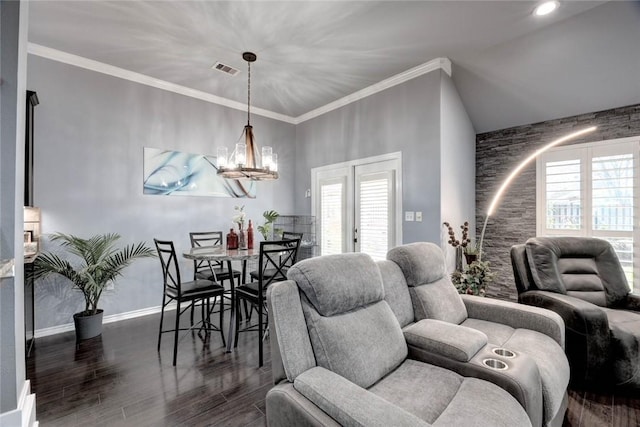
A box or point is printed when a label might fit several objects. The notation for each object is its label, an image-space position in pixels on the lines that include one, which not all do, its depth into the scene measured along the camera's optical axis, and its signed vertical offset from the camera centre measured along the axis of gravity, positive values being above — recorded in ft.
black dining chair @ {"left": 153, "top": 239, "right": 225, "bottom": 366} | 8.63 -2.47
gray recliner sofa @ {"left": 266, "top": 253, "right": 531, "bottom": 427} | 3.47 -2.20
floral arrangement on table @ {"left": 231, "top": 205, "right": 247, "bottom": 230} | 10.93 -0.27
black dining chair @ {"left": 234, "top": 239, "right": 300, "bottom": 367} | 8.46 -2.37
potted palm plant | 9.82 -1.94
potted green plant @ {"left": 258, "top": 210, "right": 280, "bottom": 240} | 13.21 -0.34
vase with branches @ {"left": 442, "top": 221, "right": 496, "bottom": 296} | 10.80 -2.28
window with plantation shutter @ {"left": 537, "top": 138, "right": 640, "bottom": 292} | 10.13 +0.68
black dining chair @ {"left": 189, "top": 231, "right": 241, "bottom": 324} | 11.22 -2.15
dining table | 8.80 -1.34
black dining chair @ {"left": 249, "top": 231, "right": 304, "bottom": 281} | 10.07 -2.18
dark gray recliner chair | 6.73 -2.36
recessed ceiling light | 8.23 +5.91
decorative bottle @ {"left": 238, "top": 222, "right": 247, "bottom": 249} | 10.85 -1.02
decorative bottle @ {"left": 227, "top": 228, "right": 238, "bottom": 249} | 10.44 -1.00
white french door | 12.95 +0.36
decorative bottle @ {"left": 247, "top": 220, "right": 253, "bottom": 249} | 11.07 -0.97
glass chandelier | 9.98 +1.78
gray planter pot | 9.83 -3.86
